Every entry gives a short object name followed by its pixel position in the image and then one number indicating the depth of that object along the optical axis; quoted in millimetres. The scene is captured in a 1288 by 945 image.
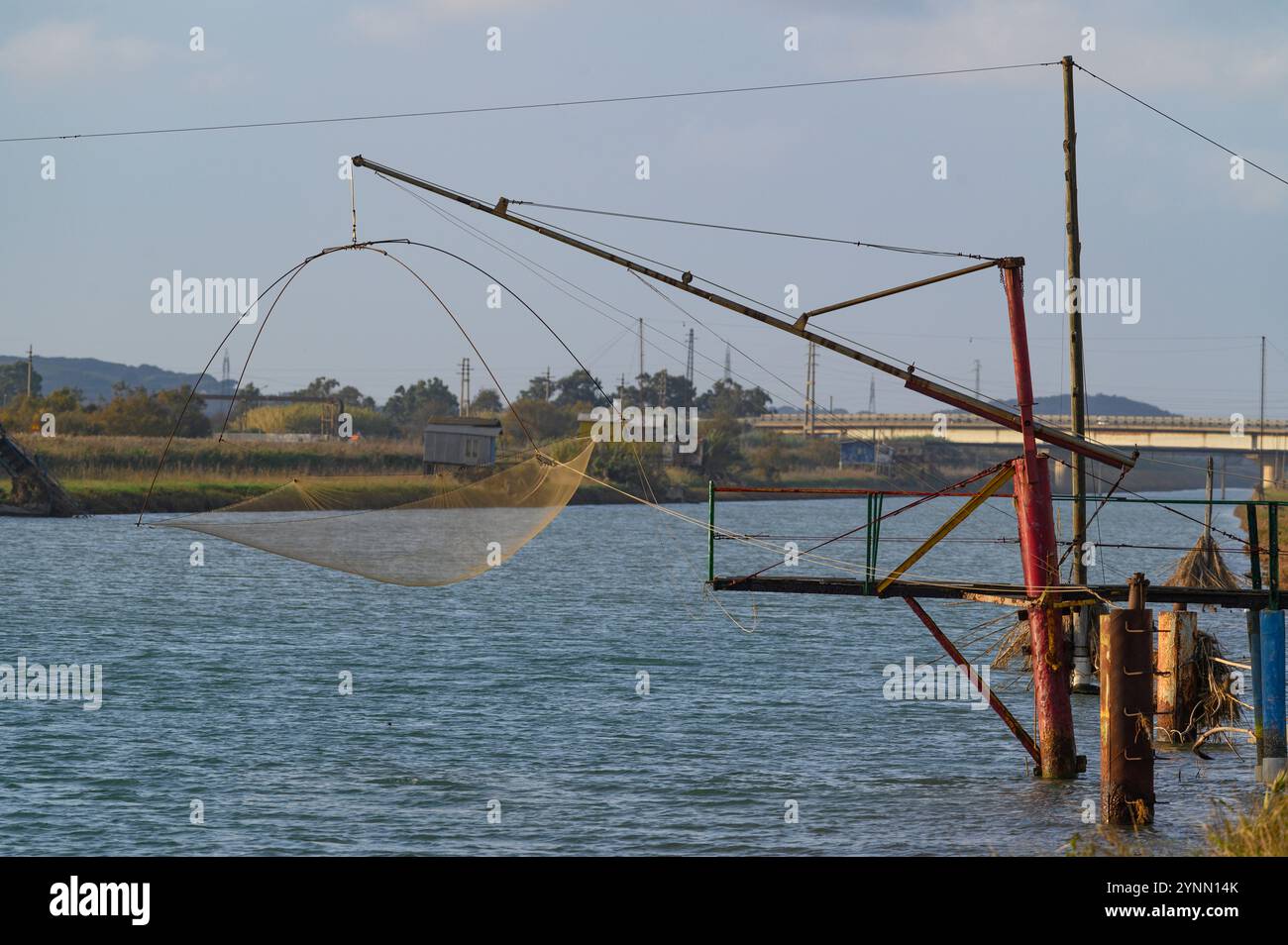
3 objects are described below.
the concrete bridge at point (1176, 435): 135250
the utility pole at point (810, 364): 177838
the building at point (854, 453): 197125
